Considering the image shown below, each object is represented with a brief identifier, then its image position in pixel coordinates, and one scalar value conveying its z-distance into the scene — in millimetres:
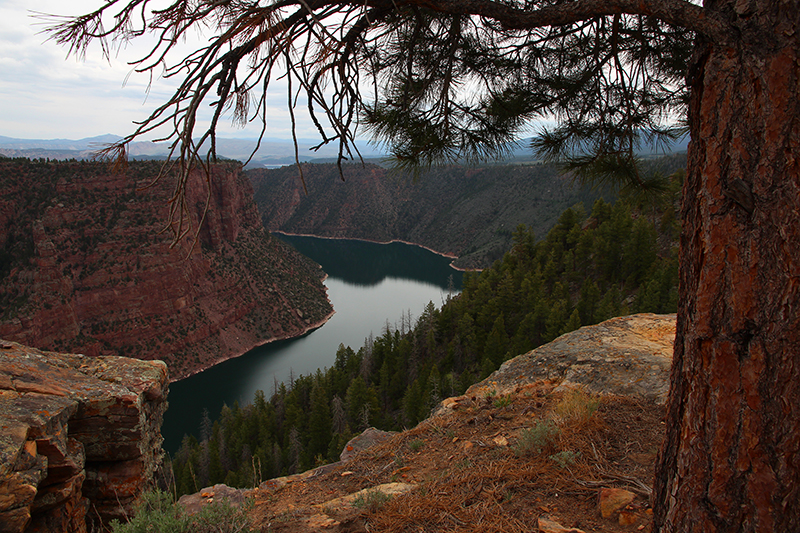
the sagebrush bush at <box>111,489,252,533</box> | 2506
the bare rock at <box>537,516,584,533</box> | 2395
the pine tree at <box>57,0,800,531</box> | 1447
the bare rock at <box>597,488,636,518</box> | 2512
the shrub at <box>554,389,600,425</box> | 3517
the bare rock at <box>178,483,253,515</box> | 4199
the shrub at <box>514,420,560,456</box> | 3303
